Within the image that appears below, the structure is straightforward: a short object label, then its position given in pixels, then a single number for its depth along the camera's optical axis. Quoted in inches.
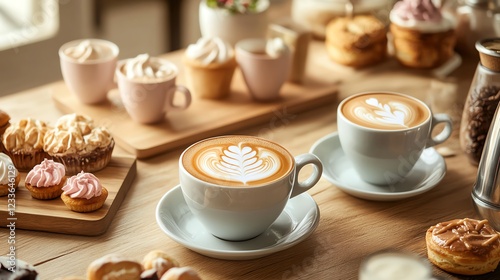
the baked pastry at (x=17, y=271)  35.1
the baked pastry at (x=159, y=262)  35.4
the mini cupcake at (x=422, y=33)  53.5
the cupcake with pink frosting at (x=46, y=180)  39.9
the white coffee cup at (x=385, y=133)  41.2
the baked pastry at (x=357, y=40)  54.3
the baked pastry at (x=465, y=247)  37.2
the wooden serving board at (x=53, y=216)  39.2
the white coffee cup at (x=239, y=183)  36.9
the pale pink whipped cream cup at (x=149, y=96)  46.9
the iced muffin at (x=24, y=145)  42.1
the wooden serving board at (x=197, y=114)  46.4
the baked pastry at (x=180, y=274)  34.3
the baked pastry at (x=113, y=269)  34.7
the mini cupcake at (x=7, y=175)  40.2
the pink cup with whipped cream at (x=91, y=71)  48.2
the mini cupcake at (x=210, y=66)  50.0
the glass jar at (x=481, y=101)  43.0
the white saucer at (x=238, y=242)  37.6
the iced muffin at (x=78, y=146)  42.1
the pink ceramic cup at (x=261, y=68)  49.7
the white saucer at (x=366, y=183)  41.7
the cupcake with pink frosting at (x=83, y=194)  39.4
